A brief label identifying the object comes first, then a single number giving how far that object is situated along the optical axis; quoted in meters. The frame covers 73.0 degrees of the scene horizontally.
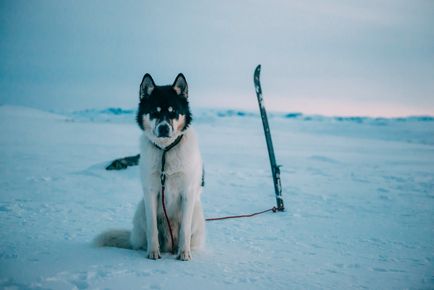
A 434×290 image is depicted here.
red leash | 5.01
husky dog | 3.01
